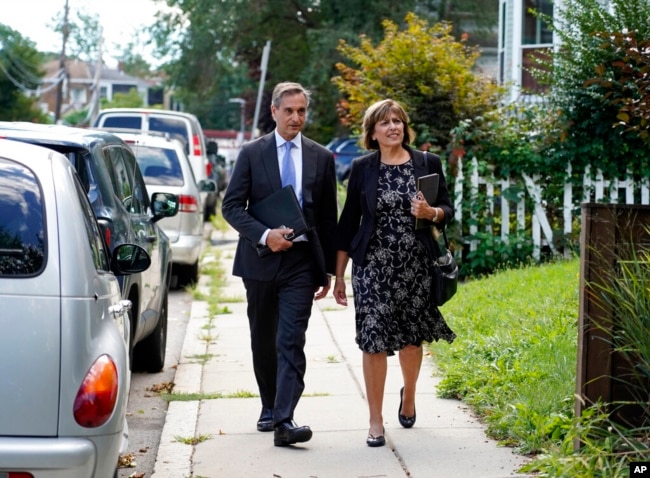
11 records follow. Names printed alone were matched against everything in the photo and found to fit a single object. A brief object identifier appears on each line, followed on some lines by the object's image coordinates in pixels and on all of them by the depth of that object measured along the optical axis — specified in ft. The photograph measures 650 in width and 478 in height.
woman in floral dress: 20.11
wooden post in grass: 17.29
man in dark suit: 19.75
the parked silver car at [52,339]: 12.93
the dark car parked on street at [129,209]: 22.40
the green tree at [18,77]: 194.18
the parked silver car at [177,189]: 42.70
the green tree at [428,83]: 42.73
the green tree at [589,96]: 38.24
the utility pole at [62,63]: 180.24
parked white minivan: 65.36
